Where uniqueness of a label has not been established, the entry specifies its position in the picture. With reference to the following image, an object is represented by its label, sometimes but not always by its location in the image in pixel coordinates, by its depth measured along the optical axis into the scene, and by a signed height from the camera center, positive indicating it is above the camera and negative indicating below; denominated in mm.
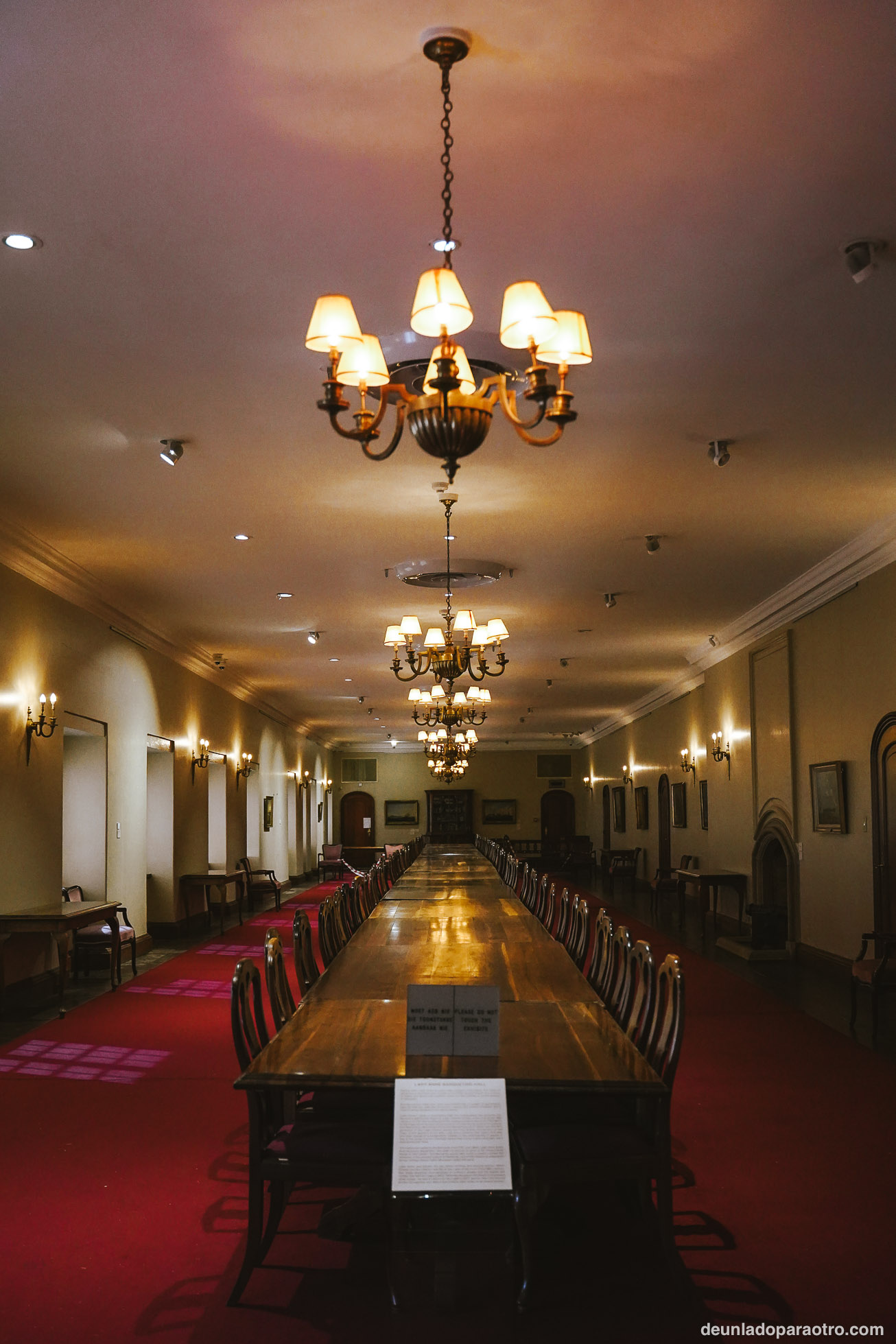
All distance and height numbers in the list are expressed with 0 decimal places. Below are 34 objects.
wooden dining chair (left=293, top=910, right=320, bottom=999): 4566 -802
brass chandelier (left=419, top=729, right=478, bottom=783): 13414 +234
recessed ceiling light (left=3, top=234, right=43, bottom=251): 3682 +1886
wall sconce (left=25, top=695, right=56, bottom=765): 8023 +400
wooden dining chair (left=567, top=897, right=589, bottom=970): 5766 -909
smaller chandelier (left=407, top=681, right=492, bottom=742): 10547 +721
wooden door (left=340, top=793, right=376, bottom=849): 29641 -1342
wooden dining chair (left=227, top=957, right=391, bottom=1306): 3184 -1175
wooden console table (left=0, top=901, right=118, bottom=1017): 7301 -1033
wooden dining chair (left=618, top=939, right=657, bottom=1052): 3846 -873
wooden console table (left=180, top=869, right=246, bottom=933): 12883 -1329
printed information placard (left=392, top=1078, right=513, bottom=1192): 2488 -890
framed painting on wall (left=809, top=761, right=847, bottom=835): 8906 -272
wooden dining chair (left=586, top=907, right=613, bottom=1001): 5008 -924
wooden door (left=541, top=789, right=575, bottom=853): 29609 -1271
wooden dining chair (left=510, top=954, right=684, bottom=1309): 3137 -1176
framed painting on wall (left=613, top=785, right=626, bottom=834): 22969 -907
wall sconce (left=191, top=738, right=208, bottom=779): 13602 +223
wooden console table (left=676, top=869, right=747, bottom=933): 12094 -1320
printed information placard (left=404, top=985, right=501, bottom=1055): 3080 -737
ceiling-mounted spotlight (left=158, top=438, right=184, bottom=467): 5754 +1783
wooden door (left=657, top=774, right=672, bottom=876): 17938 -961
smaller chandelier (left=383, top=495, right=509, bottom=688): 7742 +952
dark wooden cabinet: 29359 -1139
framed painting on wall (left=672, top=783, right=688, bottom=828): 16094 -585
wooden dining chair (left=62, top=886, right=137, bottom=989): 9367 -1462
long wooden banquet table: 3029 -874
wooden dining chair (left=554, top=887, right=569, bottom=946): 6586 -940
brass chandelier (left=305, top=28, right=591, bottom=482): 2662 +1103
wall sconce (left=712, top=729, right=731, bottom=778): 13231 +208
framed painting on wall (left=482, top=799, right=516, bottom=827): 29641 -1184
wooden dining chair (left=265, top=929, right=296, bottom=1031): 3891 -802
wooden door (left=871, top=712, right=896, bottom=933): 7941 -414
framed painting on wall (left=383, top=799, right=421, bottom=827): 29656 -1160
